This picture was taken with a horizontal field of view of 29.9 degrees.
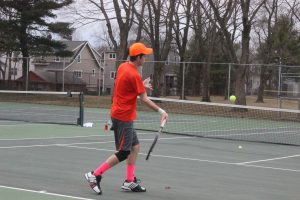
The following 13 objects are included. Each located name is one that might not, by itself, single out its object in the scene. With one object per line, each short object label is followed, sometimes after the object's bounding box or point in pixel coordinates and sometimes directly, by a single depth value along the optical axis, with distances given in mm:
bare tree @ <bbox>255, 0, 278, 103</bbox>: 34250
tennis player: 7309
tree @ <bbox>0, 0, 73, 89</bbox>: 44375
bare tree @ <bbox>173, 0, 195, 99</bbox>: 45406
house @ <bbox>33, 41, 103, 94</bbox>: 46094
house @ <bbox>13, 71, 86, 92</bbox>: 44031
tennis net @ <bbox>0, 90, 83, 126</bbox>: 21273
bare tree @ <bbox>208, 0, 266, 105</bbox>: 33219
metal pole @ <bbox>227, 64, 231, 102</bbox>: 31995
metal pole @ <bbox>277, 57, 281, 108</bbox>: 29472
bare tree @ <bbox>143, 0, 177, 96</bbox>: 42359
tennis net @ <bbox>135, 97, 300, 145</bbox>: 18719
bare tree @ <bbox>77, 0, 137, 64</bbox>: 40000
